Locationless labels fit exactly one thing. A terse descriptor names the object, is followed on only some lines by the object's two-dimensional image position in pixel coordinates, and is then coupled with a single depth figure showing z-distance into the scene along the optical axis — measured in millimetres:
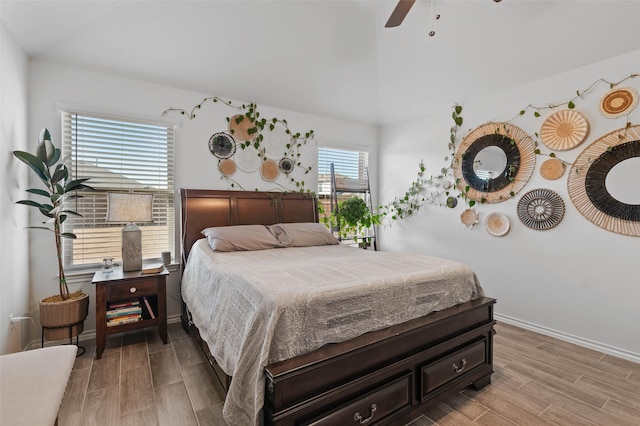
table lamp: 2629
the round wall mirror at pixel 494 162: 3195
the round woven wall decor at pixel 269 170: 3871
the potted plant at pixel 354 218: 4227
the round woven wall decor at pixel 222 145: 3541
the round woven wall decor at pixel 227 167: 3592
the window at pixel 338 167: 4438
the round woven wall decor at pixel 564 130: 2762
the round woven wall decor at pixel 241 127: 3664
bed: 1366
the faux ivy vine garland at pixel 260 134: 3612
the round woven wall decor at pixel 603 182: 2484
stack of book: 2566
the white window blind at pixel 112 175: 2857
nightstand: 2463
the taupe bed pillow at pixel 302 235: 3213
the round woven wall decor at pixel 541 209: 2941
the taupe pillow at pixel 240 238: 2844
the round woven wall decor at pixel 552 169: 2897
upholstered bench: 993
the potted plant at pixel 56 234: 2320
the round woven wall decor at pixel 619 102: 2498
